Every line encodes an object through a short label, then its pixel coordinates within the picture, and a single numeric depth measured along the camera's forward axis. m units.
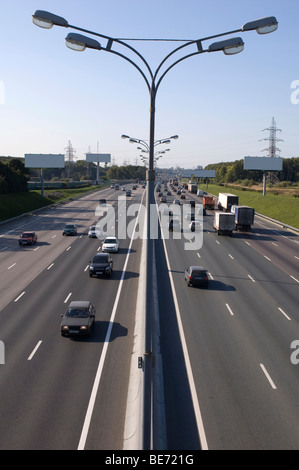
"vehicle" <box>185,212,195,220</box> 62.39
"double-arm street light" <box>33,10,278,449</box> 11.64
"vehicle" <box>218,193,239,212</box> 69.69
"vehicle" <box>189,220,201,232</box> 55.75
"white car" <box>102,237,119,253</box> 40.41
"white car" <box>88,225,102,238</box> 49.31
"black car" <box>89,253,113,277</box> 30.48
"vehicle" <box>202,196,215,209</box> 85.50
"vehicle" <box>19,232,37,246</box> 44.59
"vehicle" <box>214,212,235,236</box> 51.72
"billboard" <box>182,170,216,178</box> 170.50
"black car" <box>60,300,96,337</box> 19.25
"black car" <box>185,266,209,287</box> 28.33
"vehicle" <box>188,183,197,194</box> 132.62
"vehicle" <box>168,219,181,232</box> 55.47
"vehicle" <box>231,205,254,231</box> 54.99
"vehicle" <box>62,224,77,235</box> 51.46
